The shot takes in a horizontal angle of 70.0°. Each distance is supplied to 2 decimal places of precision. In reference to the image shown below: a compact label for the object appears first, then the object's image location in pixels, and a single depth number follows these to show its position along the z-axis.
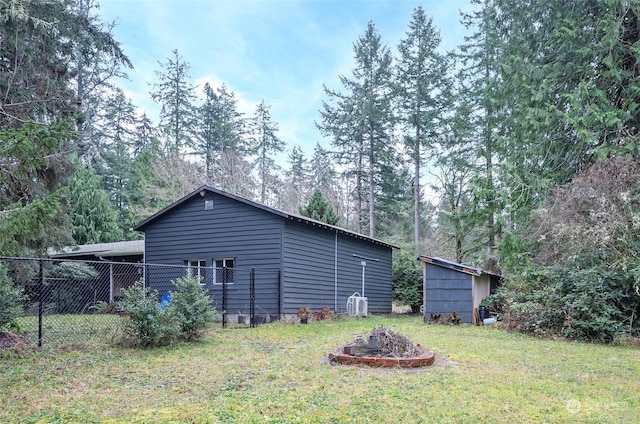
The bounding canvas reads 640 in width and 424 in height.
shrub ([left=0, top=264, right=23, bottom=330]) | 7.06
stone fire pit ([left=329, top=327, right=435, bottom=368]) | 5.64
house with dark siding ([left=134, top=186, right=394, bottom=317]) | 12.66
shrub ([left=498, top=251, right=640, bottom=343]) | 8.70
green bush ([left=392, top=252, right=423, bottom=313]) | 18.25
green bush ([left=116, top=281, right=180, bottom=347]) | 7.14
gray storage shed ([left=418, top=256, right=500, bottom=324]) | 12.58
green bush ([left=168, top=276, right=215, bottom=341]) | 7.78
